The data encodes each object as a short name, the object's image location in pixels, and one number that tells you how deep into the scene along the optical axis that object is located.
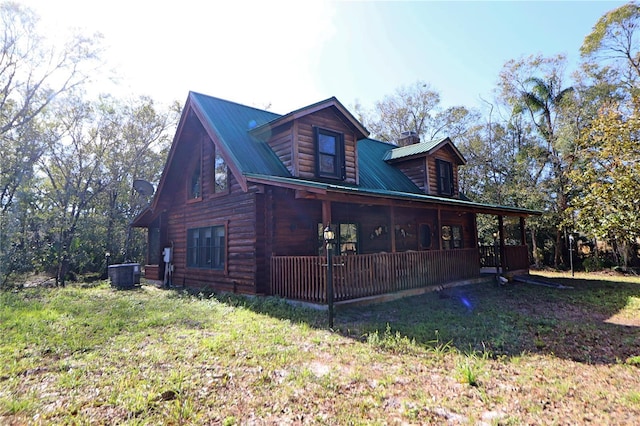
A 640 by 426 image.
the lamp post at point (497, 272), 12.25
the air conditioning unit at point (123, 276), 13.58
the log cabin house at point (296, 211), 8.75
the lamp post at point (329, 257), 6.69
